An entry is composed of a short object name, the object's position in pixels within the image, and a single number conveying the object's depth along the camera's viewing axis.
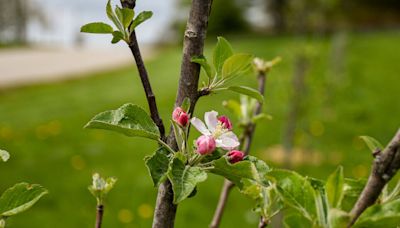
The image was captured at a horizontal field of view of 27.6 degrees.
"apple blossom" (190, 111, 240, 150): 0.55
